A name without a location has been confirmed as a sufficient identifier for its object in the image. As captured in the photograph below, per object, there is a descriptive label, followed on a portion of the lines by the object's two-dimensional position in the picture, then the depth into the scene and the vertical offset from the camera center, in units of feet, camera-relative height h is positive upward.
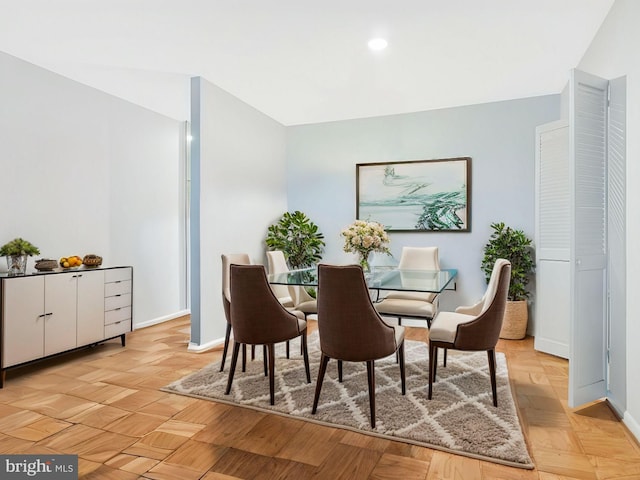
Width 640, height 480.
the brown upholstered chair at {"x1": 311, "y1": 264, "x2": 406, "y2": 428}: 7.44 -1.61
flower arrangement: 10.75 +0.02
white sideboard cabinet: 9.86 -2.08
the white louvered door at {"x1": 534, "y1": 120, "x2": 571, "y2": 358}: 12.09 +0.06
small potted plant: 10.57 -0.39
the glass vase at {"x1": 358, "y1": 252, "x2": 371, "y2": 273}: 10.99 -0.58
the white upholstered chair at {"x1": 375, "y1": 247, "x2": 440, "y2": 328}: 11.33 -1.93
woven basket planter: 13.93 -2.87
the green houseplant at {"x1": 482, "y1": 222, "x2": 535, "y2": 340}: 13.96 -1.04
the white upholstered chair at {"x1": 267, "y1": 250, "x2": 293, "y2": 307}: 12.82 -0.97
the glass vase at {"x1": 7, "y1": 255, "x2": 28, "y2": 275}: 10.61 -0.67
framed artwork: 15.84 +1.95
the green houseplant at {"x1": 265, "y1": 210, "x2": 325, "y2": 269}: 17.16 -0.01
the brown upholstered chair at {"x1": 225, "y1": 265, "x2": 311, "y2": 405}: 8.52 -1.65
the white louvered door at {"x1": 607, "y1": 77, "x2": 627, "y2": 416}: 7.88 -0.11
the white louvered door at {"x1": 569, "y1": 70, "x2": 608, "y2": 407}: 8.16 +0.06
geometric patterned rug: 6.99 -3.58
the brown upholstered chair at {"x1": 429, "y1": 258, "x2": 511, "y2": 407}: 8.25 -1.96
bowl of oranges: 12.00 -0.69
